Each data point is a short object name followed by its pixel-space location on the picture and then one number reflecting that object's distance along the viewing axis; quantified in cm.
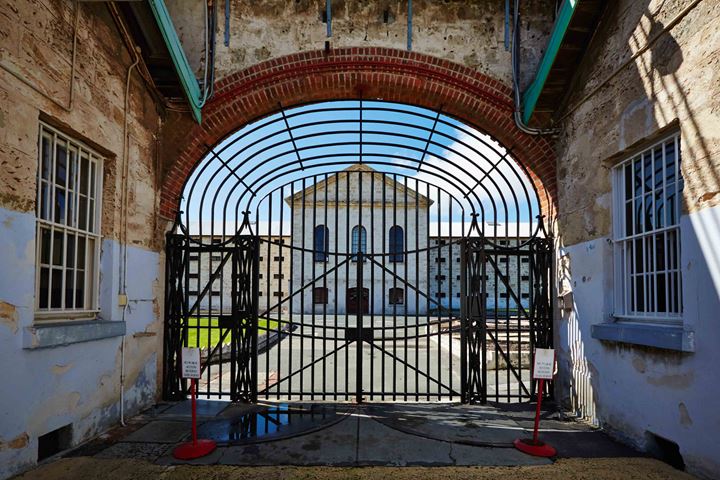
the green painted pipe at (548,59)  595
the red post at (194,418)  500
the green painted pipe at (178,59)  587
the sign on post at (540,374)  513
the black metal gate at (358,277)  725
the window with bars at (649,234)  487
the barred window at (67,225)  495
